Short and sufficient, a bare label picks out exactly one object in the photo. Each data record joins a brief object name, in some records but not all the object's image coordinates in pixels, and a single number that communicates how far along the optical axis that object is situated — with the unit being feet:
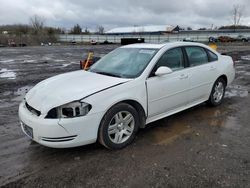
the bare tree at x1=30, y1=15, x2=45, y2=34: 195.96
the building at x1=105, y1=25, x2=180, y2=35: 197.92
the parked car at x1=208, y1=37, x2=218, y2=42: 124.82
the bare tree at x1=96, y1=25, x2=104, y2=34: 261.86
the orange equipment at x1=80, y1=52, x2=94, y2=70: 16.35
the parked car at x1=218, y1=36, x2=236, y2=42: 130.22
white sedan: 8.36
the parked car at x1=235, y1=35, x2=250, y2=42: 133.07
